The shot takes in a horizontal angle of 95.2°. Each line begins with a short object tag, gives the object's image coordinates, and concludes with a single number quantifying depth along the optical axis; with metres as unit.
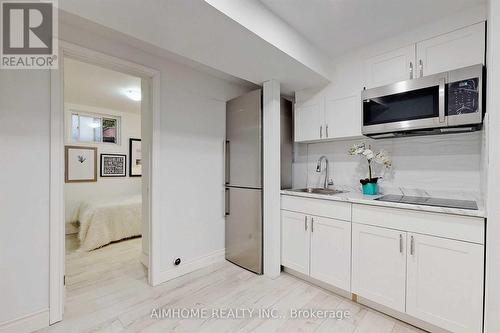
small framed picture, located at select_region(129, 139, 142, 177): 5.03
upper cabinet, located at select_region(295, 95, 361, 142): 2.31
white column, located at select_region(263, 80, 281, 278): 2.49
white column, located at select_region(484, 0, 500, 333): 1.24
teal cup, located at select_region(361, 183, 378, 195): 2.23
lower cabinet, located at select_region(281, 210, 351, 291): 2.05
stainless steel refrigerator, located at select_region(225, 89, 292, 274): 2.58
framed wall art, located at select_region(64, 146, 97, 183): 4.21
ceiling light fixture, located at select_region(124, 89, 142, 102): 3.57
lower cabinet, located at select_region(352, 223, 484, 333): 1.45
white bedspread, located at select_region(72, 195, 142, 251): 3.29
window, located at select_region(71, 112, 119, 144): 4.36
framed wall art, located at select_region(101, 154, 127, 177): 4.65
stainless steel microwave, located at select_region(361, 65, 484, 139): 1.61
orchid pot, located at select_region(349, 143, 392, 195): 2.23
